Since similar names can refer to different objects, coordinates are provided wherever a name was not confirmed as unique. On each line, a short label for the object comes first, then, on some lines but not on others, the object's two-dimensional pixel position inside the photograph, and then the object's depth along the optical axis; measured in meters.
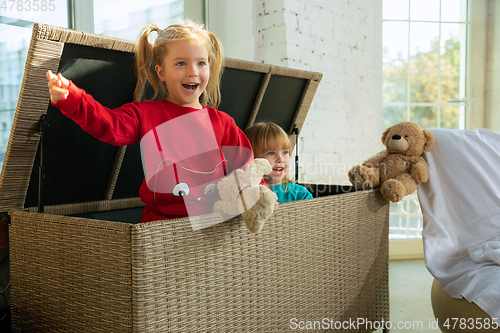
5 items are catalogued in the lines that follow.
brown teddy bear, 1.47
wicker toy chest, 0.77
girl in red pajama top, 1.00
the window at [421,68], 2.76
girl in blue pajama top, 1.48
